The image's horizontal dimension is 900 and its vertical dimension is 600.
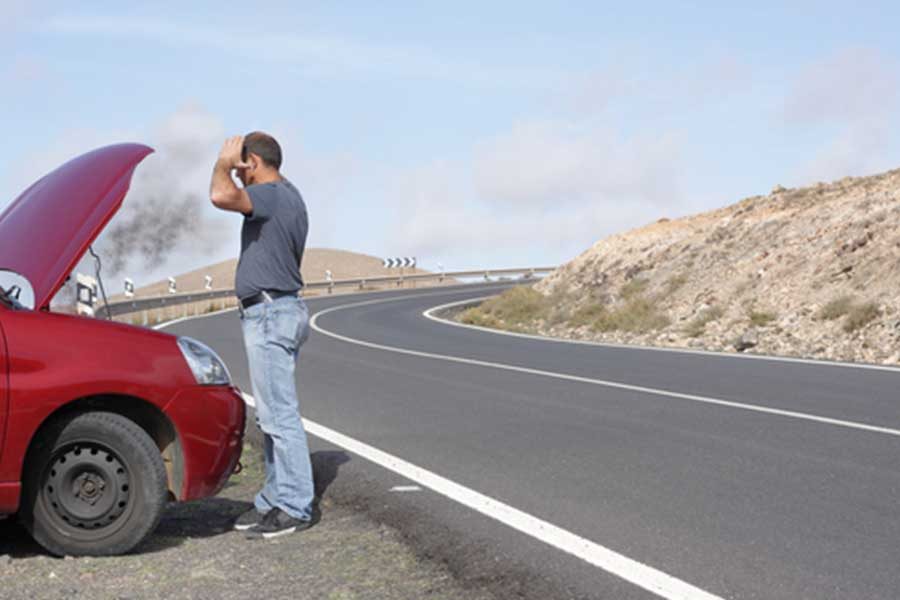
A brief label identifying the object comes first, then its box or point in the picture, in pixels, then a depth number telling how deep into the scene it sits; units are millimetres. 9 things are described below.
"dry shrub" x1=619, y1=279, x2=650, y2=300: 35406
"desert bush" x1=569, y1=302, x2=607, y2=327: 33969
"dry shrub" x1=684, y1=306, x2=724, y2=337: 27117
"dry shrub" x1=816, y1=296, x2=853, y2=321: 24281
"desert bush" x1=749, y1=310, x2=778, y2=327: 26328
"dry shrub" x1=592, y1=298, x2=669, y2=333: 29859
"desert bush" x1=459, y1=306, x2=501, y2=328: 37625
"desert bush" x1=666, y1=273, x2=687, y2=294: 33625
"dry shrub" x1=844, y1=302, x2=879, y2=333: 23078
